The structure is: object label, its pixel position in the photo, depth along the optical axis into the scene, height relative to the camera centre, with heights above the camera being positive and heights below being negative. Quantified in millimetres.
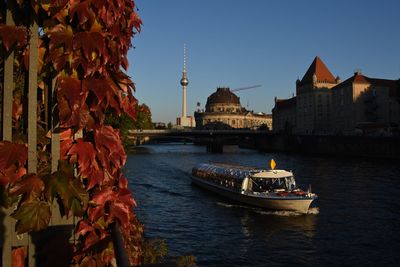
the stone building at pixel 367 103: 103688 +7230
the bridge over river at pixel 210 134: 100562 -240
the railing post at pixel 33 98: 2543 +197
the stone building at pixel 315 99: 124188 +10087
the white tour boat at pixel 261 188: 27888 -3927
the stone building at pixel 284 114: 148000 +6958
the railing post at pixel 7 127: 2576 +28
